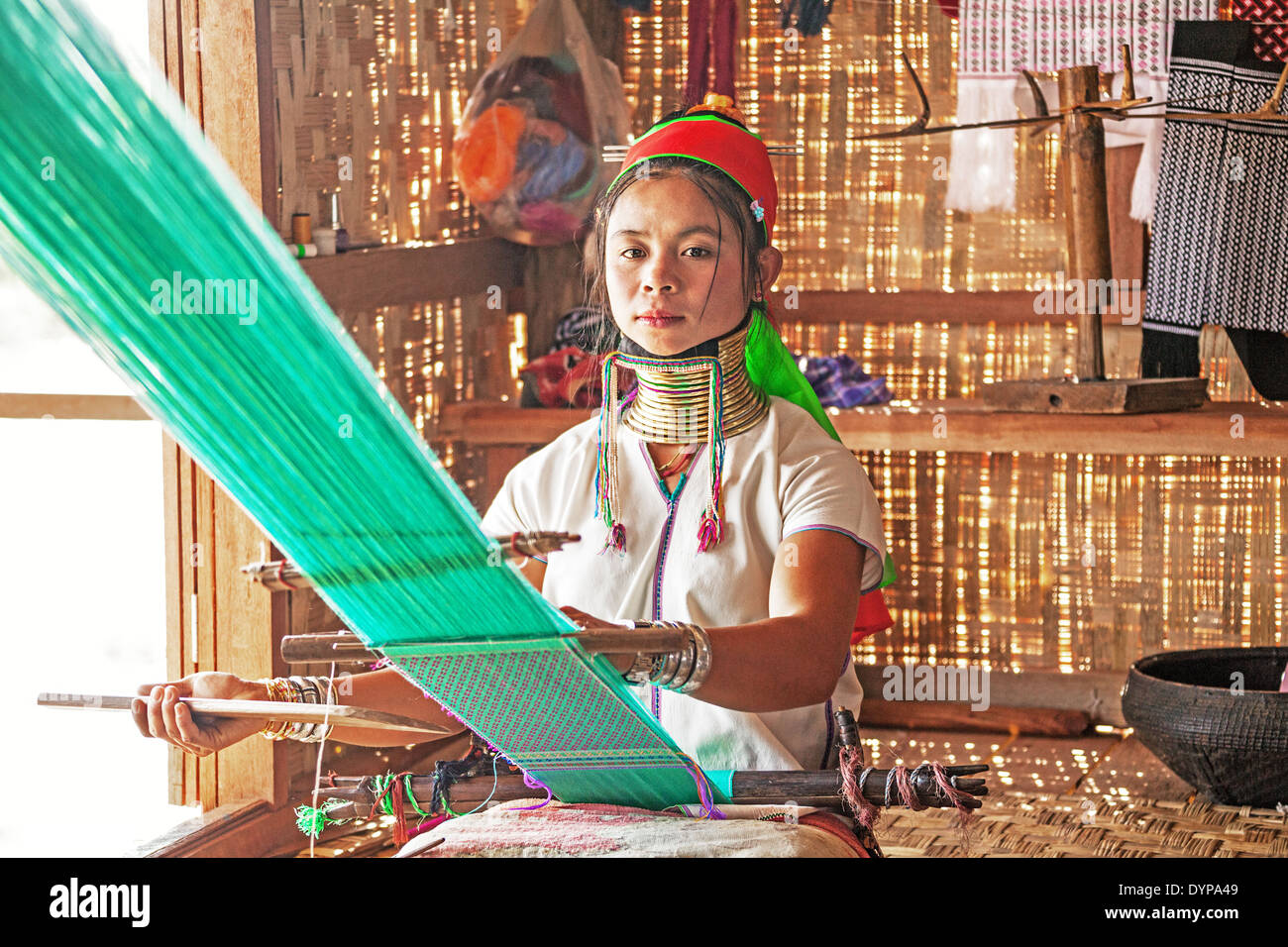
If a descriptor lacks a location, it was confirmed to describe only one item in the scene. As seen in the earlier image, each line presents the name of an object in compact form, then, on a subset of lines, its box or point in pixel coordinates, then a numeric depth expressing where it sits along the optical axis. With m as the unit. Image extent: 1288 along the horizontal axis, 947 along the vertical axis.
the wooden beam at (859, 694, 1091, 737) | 3.87
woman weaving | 1.65
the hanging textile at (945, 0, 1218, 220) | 3.64
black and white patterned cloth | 3.58
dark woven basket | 3.05
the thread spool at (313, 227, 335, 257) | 2.99
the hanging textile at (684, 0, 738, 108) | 3.96
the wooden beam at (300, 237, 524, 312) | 3.04
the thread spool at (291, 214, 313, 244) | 2.93
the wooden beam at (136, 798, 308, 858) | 2.66
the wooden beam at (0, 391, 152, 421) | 2.90
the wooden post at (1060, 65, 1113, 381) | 3.41
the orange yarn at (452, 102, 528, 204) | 3.56
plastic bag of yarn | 3.57
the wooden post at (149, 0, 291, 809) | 2.78
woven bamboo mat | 2.90
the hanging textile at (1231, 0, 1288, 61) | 3.62
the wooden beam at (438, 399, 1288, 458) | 3.41
